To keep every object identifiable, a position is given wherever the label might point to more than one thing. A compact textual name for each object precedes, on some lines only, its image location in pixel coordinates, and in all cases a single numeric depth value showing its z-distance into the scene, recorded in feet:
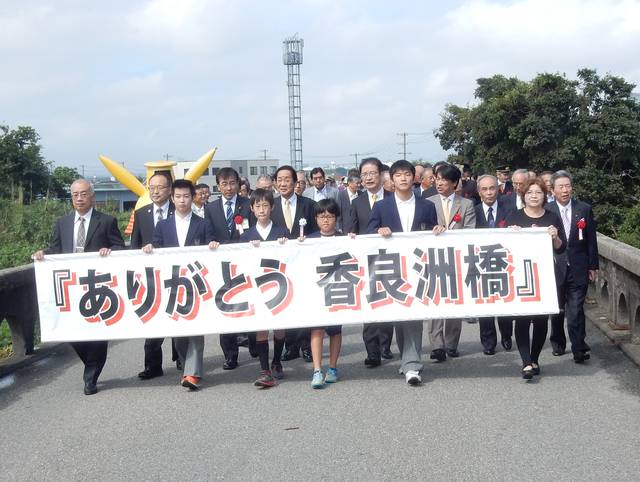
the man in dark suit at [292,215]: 26.91
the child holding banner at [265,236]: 23.15
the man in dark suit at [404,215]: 23.08
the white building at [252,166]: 275.00
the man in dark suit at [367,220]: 25.21
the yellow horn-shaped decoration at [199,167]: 46.70
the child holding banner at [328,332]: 22.50
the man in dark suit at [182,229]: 23.70
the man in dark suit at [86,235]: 23.62
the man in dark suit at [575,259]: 24.43
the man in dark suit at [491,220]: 26.61
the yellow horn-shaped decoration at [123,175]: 45.57
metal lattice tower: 251.54
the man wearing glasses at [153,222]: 24.59
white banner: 22.94
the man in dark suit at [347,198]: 30.55
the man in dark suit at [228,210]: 28.89
